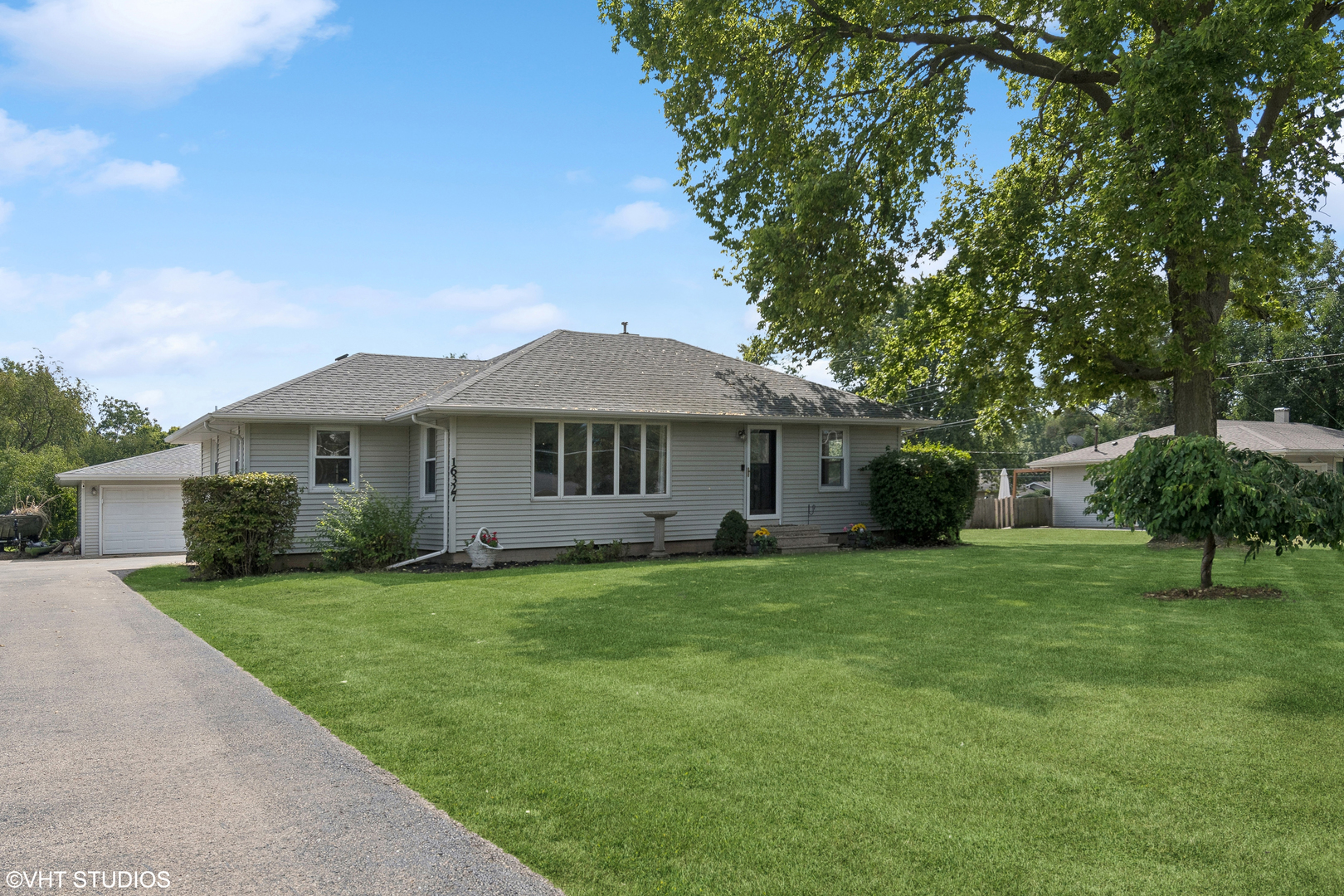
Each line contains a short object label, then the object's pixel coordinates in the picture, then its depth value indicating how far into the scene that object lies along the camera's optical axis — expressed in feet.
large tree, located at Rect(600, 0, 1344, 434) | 43.68
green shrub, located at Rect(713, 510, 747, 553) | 57.62
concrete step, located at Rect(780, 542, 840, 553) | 59.62
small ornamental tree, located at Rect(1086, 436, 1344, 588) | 29.45
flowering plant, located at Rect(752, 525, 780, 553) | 58.03
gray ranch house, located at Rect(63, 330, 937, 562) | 52.95
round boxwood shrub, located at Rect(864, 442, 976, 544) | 62.23
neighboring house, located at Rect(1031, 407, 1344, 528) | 91.45
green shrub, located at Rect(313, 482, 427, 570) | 51.13
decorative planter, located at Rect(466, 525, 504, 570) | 51.26
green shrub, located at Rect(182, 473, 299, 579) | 46.88
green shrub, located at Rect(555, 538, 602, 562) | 53.98
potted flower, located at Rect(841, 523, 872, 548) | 63.10
